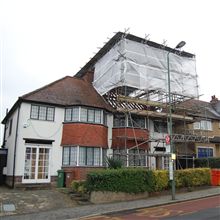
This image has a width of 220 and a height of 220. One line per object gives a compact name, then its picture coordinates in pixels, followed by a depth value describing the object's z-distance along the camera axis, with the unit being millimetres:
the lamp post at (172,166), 17462
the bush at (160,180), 19562
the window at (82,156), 22016
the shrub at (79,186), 17594
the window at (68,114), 22962
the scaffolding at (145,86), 24297
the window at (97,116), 23364
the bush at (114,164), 19344
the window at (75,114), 22797
